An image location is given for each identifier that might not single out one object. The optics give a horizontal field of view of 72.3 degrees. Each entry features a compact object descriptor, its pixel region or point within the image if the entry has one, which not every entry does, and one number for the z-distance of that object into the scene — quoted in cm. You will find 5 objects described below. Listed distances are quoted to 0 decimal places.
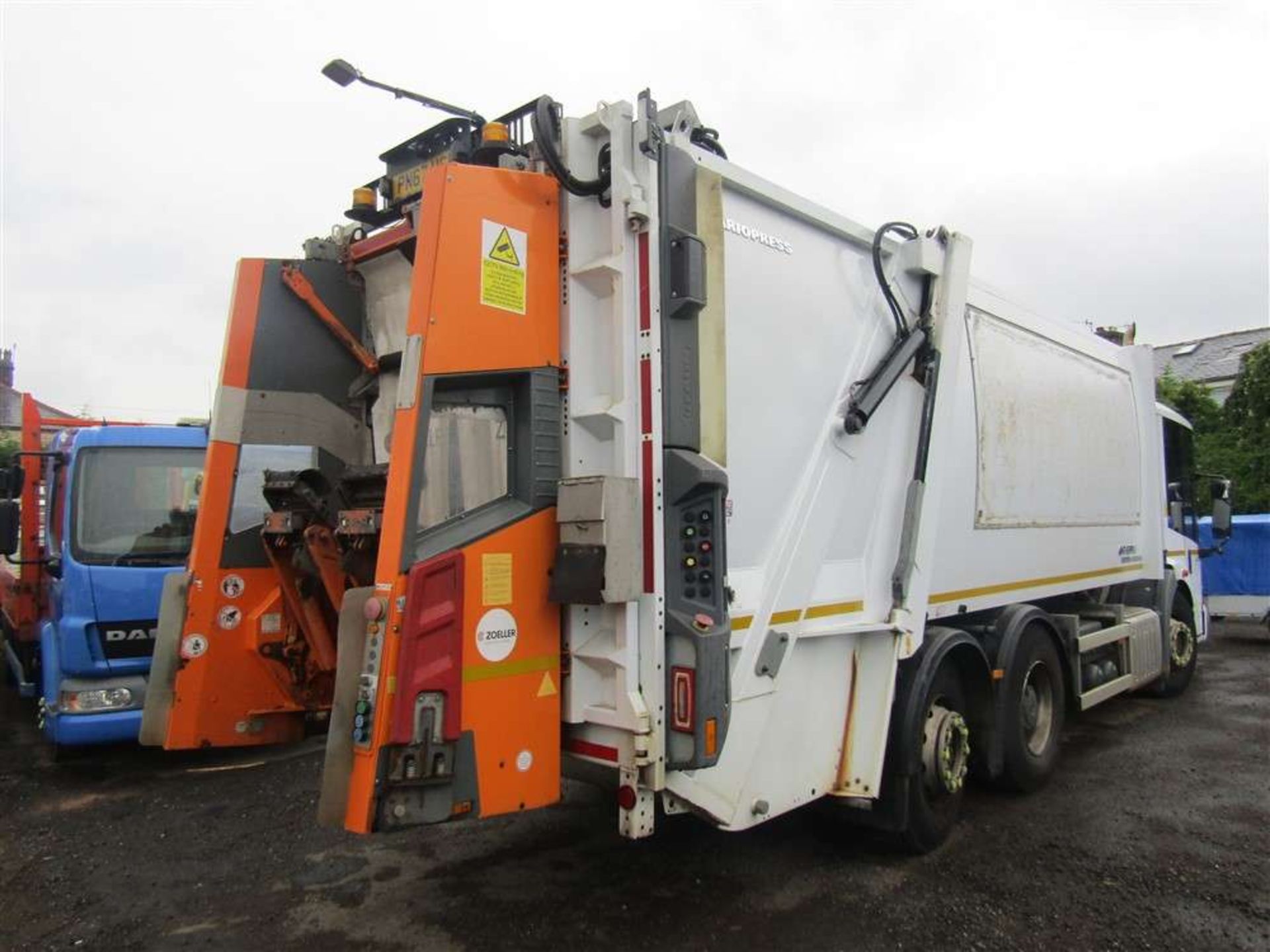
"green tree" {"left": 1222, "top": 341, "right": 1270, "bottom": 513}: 1841
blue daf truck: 560
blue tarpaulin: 1111
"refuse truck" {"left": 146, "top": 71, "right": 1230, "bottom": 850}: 283
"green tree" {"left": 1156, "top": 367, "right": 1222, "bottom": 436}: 2008
